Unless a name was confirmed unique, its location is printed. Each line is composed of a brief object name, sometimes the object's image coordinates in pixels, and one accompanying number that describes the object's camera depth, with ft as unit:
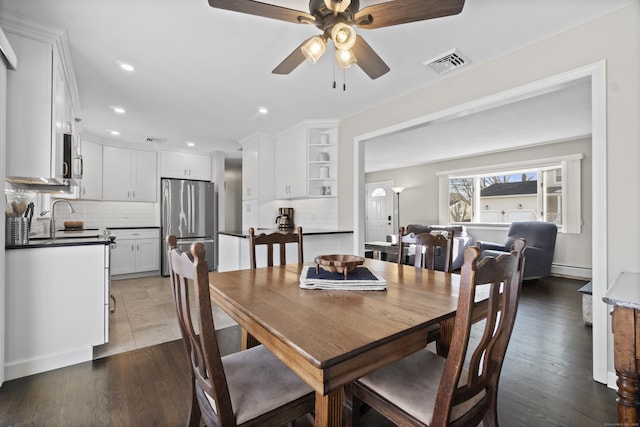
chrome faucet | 8.35
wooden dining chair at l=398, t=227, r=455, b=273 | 6.75
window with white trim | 17.08
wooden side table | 3.83
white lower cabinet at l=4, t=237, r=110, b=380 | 6.63
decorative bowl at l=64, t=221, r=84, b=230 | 13.42
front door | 27.43
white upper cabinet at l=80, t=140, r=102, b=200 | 15.97
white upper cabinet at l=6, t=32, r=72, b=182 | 6.61
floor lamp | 26.11
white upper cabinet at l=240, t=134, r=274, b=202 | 15.92
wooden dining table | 2.69
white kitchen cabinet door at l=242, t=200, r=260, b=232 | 16.34
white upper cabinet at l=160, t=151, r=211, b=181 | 18.40
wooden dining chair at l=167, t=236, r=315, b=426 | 3.02
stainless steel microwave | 8.00
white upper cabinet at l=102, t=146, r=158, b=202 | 16.80
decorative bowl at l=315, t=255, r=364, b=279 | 4.95
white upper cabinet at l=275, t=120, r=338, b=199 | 13.80
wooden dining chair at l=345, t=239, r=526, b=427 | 2.72
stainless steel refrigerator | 17.53
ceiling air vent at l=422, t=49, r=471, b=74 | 7.90
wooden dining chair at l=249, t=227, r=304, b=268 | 6.70
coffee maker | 15.83
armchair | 14.98
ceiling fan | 4.72
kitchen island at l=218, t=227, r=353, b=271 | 11.44
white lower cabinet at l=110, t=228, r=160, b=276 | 16.34
